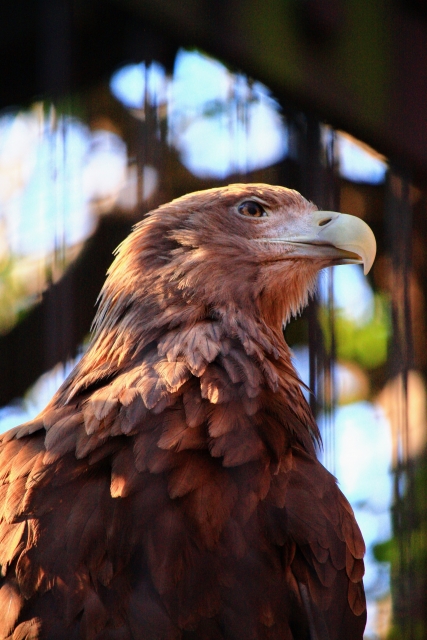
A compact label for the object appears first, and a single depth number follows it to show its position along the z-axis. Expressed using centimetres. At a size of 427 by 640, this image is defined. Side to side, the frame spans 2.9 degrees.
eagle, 543
